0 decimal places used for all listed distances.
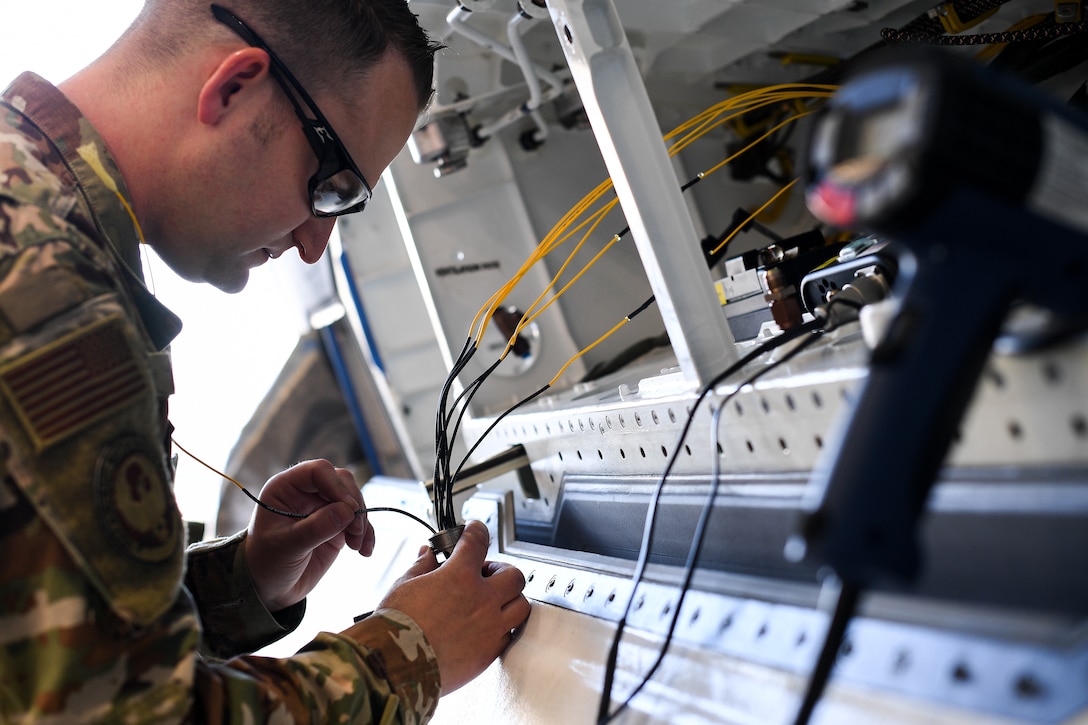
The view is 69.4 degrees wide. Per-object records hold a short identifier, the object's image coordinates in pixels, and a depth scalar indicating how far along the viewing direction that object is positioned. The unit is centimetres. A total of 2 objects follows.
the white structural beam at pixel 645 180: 102
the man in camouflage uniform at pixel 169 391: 69
